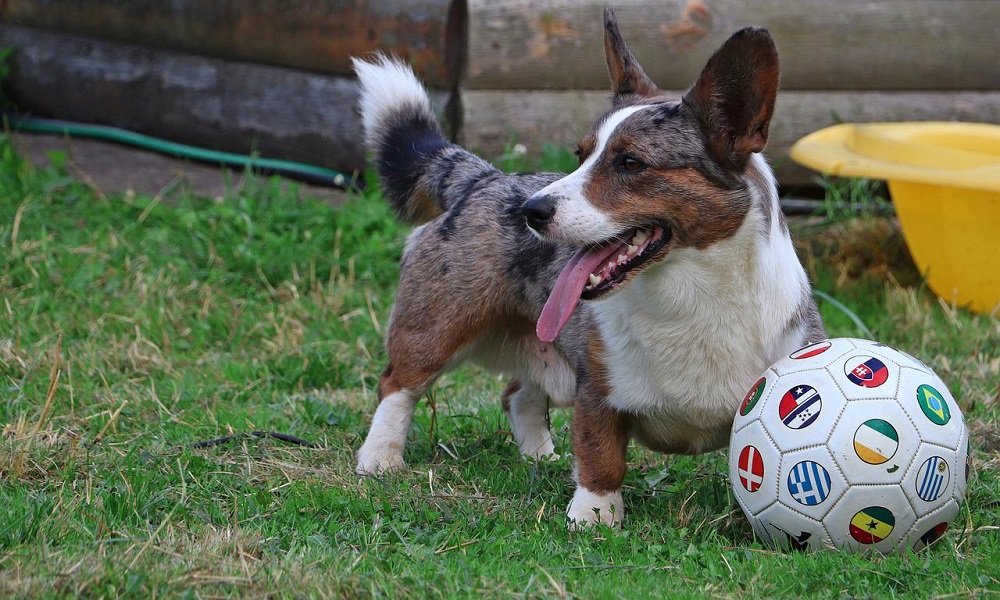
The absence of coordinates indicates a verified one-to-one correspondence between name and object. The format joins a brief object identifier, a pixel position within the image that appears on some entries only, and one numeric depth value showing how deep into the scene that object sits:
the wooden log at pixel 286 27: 12.92
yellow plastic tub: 10.70
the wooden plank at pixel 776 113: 13.13
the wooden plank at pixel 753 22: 12.91
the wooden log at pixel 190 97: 13.67
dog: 6.19
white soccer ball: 5.76
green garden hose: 13.80
